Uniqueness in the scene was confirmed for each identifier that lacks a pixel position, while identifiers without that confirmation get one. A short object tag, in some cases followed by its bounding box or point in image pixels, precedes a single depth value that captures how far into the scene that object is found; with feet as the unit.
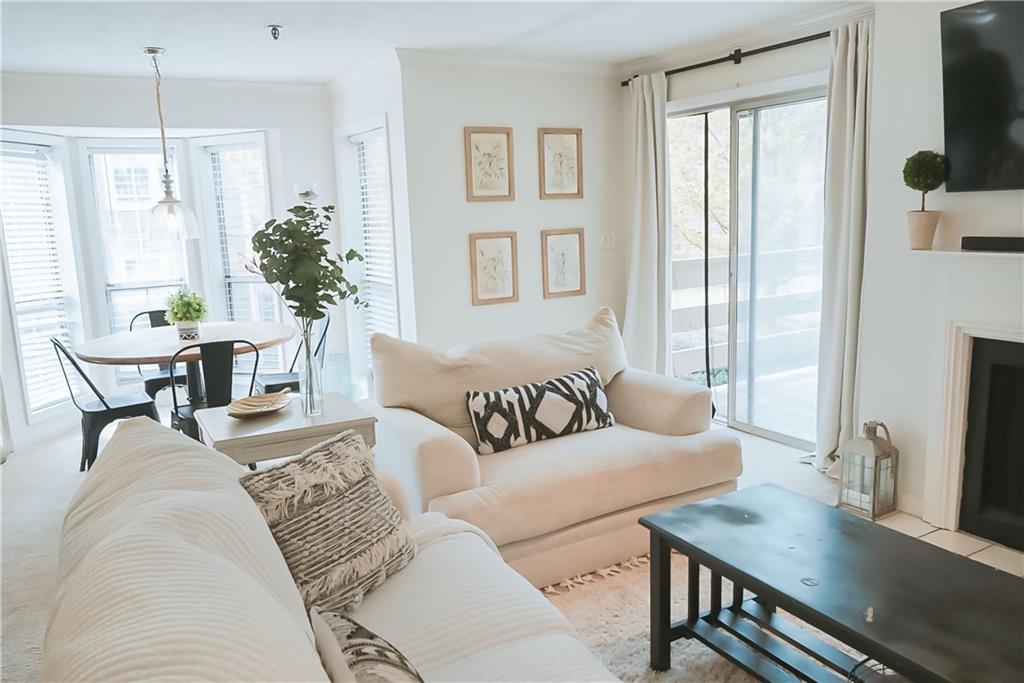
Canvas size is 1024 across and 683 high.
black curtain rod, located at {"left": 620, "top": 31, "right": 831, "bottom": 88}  12.96
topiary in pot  9.91
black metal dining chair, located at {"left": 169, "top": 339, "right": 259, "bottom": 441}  12.68
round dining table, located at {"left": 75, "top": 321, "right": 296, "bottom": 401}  13.08
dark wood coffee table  5.13
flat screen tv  8.96
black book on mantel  9.04
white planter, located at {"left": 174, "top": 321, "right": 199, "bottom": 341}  14.40
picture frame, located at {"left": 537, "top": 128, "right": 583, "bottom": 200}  16.75
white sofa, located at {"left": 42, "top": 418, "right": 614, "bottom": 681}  2.72
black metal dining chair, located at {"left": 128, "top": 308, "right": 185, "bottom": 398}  15.81
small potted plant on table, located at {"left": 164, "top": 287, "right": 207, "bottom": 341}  14.34
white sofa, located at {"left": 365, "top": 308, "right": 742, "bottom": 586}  8.64
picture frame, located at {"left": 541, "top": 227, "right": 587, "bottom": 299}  17.11
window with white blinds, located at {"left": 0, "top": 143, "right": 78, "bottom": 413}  17.02
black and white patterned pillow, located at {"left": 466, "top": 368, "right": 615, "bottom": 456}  9.99
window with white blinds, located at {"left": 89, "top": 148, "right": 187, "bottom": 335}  19.48
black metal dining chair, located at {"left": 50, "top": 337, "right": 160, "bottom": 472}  13.74
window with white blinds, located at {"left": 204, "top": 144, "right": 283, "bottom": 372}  19.77
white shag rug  7.34
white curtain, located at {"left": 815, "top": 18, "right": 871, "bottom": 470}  12.00
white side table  8.52
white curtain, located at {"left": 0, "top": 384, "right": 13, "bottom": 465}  15.57
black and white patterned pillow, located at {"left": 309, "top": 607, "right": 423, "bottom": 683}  4.01
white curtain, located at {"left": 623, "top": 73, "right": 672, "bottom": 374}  16.49
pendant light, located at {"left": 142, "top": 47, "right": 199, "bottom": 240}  14.30
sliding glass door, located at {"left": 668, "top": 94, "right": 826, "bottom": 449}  14.05
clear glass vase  9.33
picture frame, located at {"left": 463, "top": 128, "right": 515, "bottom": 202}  15.86
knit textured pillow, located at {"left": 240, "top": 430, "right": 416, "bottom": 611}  5.66
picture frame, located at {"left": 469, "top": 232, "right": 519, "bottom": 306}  16.19
